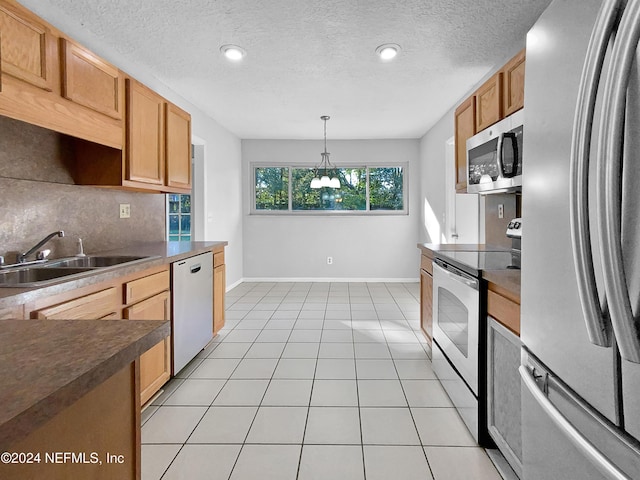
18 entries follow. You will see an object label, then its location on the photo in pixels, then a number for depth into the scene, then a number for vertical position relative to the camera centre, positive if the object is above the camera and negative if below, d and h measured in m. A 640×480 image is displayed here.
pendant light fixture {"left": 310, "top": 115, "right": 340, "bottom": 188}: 5.31 +1.05
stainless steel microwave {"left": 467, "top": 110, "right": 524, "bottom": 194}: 2.02 +0.46
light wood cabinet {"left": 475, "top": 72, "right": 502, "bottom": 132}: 2.35 +0.89
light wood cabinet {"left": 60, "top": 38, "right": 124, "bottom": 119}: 1.92 +0.88
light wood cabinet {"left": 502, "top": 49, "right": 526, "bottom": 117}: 2.08 +0.88
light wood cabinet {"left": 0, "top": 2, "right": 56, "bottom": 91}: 1.58 +0.86
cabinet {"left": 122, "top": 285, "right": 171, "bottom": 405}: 2.04 -0.71
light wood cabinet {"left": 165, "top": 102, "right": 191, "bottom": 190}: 2.98 +0.75
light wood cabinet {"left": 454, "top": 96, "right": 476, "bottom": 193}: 2.83 +0.82
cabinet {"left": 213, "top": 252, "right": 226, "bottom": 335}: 3.19 -0.50
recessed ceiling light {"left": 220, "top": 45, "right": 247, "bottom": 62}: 2.88 +1.46
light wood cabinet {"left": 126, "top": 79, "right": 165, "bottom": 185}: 2.46 +0.71
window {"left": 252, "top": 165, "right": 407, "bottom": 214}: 6.36 +0.75
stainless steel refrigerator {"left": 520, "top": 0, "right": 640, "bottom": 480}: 0.60 -0.02
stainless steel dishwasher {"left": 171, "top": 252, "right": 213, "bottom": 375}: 2.45 -0.52
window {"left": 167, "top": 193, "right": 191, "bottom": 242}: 5.39 +0.26
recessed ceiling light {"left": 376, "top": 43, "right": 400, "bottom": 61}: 2.86 +1.46
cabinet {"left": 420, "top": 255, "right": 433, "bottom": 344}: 2.81 -0.50
